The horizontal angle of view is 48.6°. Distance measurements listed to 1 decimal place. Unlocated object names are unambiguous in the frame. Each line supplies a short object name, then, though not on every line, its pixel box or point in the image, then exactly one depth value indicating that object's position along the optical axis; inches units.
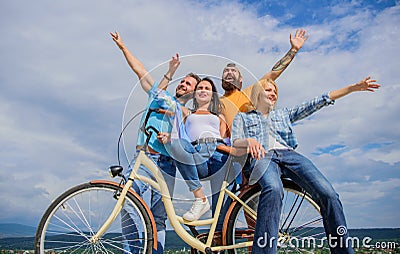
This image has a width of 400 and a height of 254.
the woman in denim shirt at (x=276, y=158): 143.7
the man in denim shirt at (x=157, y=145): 145.9
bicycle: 138.6
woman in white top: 147.6
